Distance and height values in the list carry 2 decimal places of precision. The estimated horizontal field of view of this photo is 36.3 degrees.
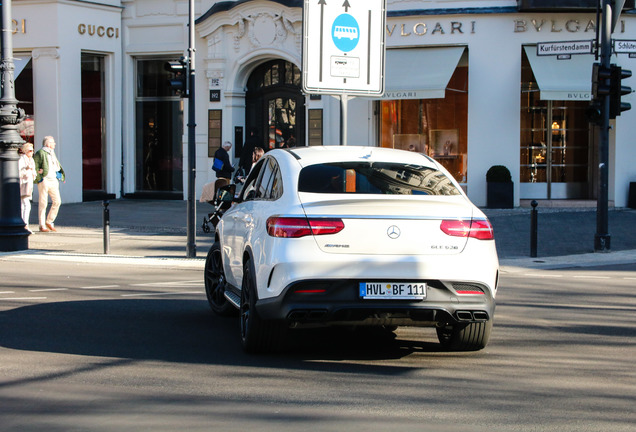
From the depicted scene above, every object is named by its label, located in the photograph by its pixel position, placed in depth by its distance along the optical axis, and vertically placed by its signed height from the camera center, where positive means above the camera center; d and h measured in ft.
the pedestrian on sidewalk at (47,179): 62.23 -2.06
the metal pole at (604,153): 53.01 -0.33
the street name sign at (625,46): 54.39 +5.67
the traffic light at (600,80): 53.26 +3.69
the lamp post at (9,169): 52.13 -1.21
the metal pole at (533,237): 50.49 -4.67
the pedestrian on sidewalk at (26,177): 60.64 -1.90
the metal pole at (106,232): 51.62 -4.54
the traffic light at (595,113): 54.08 +1.90
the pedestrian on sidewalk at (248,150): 80.07 -0.26
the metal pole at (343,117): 46.35 +1.44
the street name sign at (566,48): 54.85 +5.73
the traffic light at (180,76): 50.34 +3.69
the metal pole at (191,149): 49.70 -0.14
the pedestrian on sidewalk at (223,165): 71.77 -1.34
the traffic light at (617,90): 53.36 +3.19
